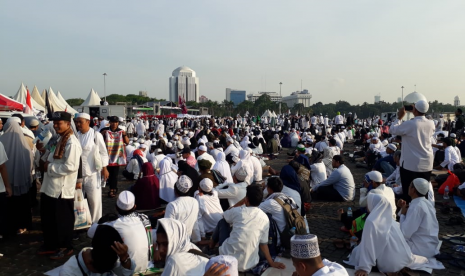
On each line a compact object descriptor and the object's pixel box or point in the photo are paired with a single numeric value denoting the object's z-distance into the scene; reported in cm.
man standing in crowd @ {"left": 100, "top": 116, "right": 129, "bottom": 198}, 721
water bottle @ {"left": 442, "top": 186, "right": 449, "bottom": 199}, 741
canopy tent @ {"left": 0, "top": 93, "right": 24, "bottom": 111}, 1023
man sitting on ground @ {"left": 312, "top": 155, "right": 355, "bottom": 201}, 709
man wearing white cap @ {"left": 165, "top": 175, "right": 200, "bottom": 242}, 407
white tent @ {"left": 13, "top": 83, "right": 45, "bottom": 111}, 2649
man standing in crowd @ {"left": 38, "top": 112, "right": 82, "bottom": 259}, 426
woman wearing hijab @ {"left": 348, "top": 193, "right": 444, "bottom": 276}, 375
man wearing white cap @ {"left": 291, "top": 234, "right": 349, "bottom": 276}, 218
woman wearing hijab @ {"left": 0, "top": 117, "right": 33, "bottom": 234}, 509
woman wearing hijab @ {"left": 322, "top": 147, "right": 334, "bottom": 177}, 954
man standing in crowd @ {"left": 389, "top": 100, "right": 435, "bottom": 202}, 486
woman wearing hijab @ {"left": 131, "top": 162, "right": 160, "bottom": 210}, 635
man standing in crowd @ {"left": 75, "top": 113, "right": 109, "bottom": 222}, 503
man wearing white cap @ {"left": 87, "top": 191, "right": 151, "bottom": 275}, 277
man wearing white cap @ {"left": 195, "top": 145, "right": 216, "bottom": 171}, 771
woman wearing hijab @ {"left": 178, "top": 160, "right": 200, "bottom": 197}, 641
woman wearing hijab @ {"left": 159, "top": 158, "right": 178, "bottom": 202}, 647
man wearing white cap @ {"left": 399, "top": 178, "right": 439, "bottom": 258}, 422
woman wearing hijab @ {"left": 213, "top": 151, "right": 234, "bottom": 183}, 691
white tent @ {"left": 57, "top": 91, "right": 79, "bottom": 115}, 2271
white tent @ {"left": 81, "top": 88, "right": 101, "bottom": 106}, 3046
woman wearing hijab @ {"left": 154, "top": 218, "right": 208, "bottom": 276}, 251
